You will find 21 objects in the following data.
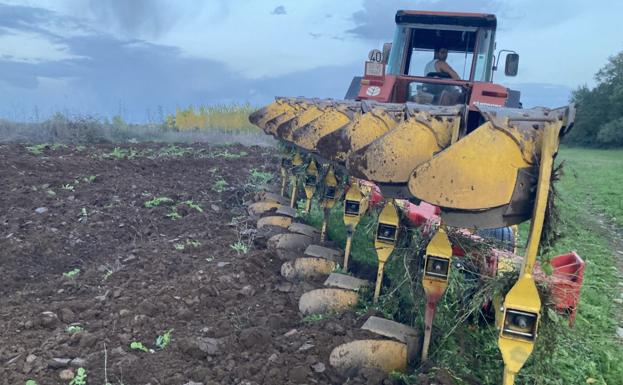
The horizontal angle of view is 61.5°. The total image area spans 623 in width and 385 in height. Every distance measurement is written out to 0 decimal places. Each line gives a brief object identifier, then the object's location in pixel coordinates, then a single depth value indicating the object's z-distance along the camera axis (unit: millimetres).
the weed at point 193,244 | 4992
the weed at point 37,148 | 10483
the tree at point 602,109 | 35875
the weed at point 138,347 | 2998
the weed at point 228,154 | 11916
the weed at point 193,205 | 6636
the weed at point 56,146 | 11287
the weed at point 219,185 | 8070
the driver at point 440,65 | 6695
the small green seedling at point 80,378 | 2613
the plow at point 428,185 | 2104
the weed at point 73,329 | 3168
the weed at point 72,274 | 4398
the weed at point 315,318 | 3398
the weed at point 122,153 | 10410
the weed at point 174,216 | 6334
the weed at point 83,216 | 5988
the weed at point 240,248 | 4736
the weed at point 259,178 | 8258
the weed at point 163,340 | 3066
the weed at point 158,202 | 6743
